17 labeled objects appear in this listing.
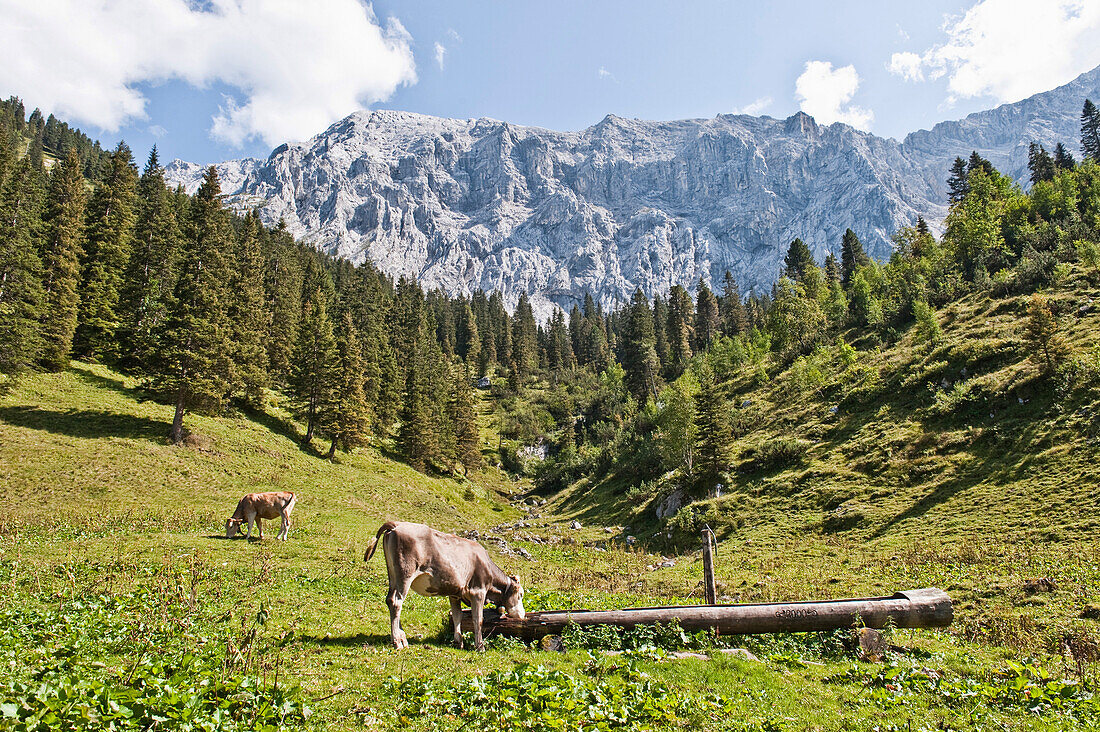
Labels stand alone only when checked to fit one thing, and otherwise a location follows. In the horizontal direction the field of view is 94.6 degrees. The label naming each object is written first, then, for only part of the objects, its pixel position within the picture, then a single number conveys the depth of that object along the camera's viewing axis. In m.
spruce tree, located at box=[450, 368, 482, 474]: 70.38
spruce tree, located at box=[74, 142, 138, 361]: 46.31
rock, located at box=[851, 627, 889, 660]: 11.80
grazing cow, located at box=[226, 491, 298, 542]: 22.75
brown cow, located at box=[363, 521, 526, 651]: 10.89
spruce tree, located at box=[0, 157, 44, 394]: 33.44
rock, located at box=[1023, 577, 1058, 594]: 16.11
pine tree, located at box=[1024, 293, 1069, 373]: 32.38
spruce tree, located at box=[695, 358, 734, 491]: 42.50
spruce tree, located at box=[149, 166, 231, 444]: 37.41
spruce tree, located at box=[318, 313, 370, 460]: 49.78
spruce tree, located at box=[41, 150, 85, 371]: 39.91
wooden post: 15.57
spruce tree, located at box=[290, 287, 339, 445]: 51.03
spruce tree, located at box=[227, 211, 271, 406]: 47.66
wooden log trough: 12.17
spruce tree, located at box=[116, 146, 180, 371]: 39.75
